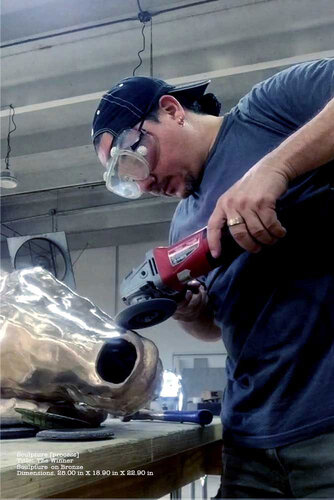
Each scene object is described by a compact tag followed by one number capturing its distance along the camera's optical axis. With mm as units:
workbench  422
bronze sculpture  622
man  648
